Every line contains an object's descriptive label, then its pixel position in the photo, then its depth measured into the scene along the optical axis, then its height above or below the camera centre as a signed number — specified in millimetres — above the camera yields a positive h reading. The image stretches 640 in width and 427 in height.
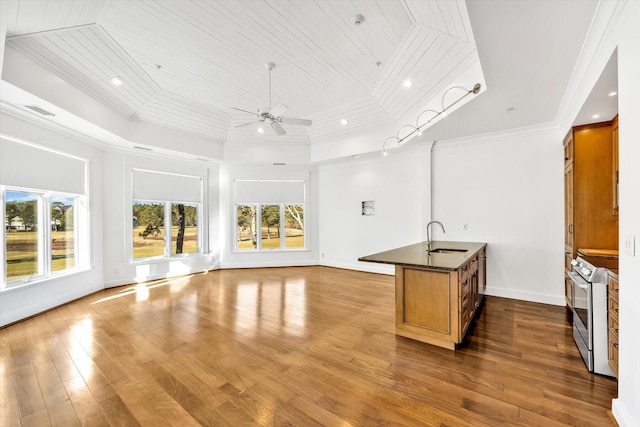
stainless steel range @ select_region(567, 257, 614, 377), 2363 -960
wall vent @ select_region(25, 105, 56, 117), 3635 +1413
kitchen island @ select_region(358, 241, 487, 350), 2824 -920
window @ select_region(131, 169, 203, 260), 6125 -22
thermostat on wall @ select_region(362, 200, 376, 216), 6813 +83
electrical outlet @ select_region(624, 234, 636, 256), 1693 -225
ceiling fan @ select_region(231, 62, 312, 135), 3823 +1381
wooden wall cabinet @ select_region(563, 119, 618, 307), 3375 +278
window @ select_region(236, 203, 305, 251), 7664 -398
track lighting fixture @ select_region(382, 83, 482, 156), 3216 +1421
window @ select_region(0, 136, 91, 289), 3838 +20
